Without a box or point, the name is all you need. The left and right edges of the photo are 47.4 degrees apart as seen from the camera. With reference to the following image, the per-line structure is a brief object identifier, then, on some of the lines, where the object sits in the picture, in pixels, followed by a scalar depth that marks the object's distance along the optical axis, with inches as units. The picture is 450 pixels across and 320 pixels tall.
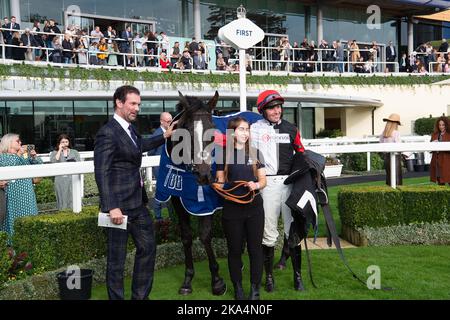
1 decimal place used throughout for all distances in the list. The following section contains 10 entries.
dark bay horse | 163.5
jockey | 175.8
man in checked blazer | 145.4
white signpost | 235.9
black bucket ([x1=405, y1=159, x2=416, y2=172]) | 617.3
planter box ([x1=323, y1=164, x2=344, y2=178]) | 581.6
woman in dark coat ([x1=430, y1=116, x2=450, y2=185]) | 320.2
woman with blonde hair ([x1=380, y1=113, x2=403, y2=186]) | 325.7
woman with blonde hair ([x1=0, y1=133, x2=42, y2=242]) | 207.9
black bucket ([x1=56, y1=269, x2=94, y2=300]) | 160.9
